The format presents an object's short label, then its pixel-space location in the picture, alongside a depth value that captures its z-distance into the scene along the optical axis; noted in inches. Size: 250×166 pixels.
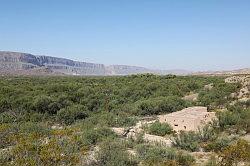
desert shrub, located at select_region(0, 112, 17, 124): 498.1
